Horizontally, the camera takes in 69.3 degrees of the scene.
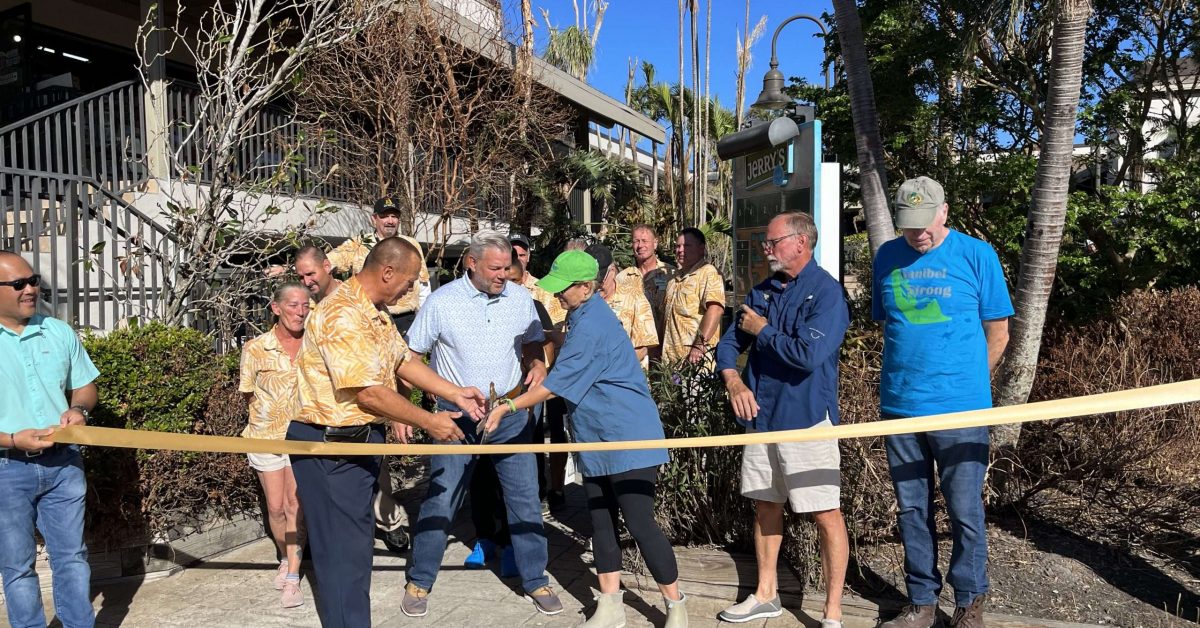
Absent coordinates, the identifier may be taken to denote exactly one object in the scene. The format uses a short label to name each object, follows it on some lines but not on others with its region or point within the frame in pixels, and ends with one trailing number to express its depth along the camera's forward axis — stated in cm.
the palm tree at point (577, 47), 3410
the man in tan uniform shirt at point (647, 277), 644
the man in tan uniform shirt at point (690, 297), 606
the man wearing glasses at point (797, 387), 376
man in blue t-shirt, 366
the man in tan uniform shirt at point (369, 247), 665
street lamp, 875
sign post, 562
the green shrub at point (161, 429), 478
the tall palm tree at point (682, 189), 2934
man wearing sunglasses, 351
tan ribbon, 311
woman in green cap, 390
